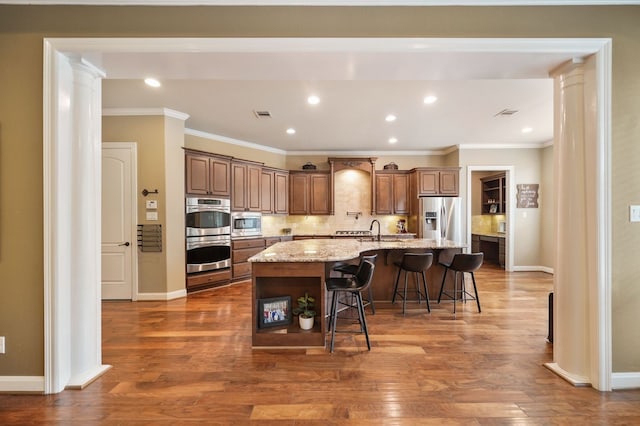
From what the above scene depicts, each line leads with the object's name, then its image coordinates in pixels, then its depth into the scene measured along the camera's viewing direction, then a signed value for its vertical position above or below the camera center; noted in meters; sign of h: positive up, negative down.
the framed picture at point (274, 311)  2.89 -0.97
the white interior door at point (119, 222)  4.39 -0.12
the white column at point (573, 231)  2.18 -0.14
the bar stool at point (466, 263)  3.74 -0.64
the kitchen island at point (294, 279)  2.79 -0.67
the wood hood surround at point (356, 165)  6.88 +1.12
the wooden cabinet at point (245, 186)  5.58 +0.54
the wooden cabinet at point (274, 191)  6.29 +0.50
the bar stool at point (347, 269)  3.50 -0.66
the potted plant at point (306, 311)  2.90 -0.99
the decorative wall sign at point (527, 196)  6.59 +0.37
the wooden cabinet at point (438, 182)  6.55 +0.68
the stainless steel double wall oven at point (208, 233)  4.77 -0.33
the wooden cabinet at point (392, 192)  6.97 +0.50
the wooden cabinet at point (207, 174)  4.79 +0.67
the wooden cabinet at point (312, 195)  6.89 +0.43
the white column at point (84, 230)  2.21 -0.12
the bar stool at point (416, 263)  3.68 -0.63
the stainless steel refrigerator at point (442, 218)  6.29 -0.11
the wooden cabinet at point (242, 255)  5.50 -0.78
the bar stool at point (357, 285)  2.77 -0.70
